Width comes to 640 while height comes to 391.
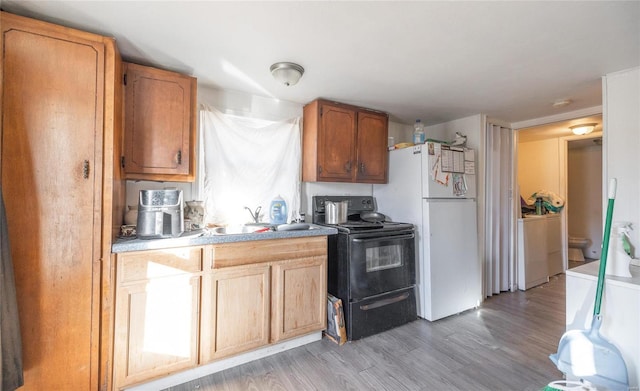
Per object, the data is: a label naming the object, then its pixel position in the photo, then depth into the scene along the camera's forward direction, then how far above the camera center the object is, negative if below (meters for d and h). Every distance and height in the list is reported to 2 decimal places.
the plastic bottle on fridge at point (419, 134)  2.89 +0.69
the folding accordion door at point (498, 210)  3.21 -0.14
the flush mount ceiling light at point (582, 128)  3.46 +0.92
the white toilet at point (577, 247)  4.88 -0.88
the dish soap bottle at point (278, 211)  2.48 -0.12
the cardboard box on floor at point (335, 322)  2.21 -1.03
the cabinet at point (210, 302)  1.57 -0.70
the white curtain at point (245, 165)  2.29 +0.30
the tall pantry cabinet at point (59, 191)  1.32 +0.03
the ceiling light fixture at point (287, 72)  1.91 +0.91
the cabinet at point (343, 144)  2.60 +0.55
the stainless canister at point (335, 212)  2.66 -0.14
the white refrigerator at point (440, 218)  2.60 -0.20
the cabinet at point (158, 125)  1.81 +0.51
